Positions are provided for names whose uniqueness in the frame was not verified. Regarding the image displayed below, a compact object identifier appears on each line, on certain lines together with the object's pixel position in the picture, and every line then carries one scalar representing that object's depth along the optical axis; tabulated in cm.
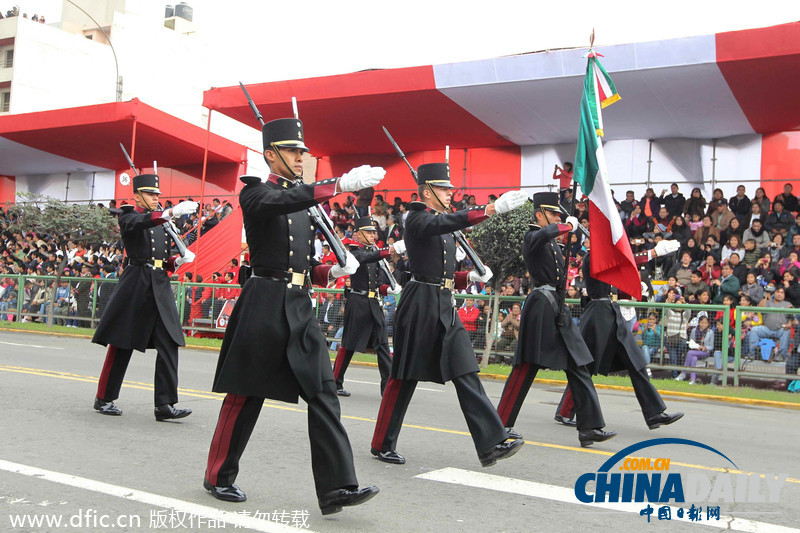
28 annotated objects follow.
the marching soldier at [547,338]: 650
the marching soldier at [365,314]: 961
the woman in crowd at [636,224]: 1778
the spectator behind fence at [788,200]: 1638
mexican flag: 711
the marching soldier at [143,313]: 712
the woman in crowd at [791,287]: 1278
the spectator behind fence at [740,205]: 1700
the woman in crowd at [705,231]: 1631
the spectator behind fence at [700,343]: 1238
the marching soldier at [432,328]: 524
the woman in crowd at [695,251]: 1573
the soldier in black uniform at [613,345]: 727
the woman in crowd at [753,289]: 1326
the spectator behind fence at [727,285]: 1342
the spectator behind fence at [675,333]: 1249
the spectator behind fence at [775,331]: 1173
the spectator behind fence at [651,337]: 1259
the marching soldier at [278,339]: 418
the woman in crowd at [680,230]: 1662
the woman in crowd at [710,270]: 1444
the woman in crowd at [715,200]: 1738
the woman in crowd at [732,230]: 1612
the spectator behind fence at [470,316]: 1423
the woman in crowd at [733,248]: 1551
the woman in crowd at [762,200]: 1670
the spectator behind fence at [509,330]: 1391
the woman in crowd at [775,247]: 1464
